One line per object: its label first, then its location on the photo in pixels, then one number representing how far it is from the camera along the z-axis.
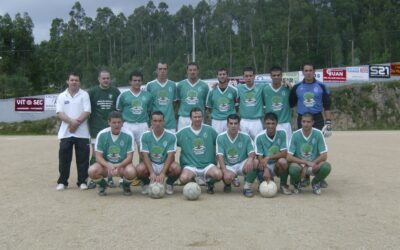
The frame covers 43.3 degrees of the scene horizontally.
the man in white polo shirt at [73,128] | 8.23
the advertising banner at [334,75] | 36.56
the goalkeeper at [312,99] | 8.40
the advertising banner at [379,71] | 38.00
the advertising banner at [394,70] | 38.31
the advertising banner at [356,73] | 37.62
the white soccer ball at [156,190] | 7.27
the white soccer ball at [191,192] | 7.09
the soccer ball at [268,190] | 7.32
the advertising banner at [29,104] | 33.12
